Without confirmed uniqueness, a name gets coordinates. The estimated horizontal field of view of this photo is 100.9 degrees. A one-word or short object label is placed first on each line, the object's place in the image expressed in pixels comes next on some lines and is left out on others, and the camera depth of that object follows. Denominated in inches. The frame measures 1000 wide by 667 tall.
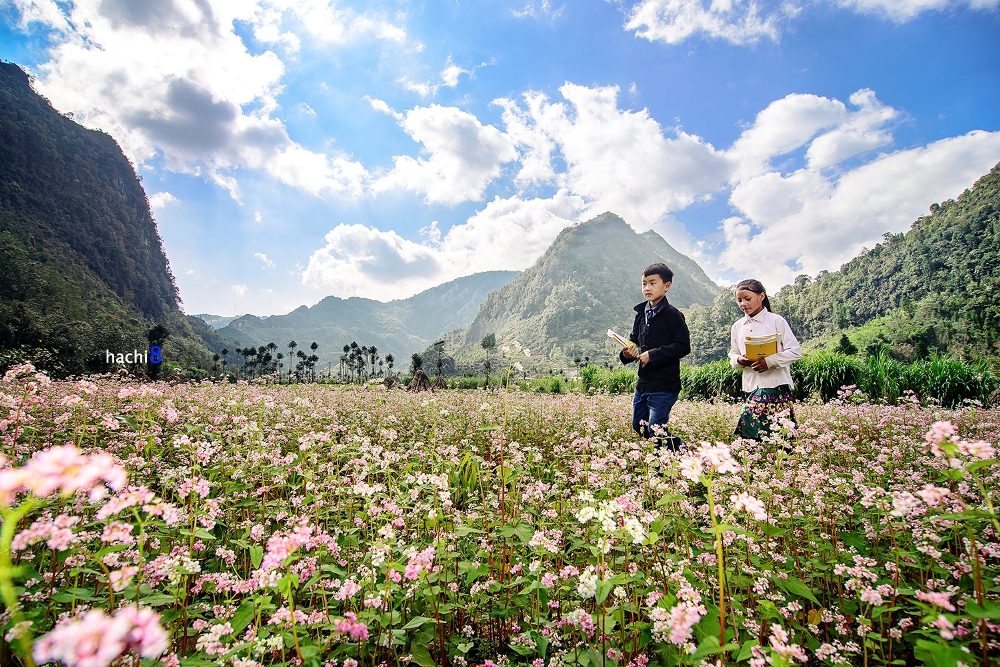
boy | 207.2
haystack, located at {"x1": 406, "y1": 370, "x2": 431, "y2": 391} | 674.0
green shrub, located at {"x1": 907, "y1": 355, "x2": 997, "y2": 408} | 526.9
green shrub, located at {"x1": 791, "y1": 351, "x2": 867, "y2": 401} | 637.9
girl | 198.4
